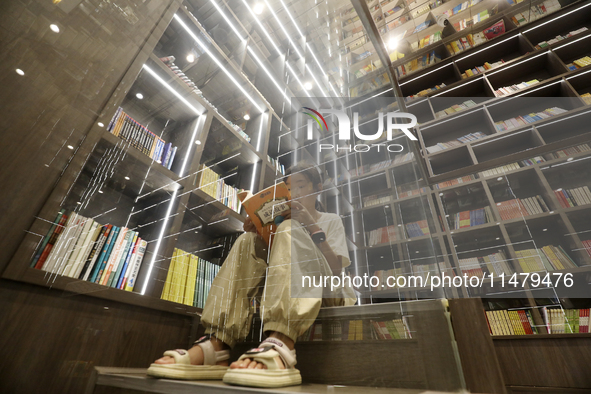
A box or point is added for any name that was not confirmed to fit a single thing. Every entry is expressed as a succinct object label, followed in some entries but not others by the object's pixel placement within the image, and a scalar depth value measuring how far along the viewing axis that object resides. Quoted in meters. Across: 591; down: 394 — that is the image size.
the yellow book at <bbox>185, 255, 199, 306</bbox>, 1.30
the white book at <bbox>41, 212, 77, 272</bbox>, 0.86
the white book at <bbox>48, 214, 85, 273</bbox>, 0.89
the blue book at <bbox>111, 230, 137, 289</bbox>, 1.08
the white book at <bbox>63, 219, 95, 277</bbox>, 0.93
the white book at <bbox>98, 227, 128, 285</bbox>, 1.04
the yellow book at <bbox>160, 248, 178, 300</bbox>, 1.22
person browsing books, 0.63
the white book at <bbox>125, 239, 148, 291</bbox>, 1.12
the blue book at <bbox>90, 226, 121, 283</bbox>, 1.02
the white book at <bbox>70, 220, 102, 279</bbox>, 0.95
